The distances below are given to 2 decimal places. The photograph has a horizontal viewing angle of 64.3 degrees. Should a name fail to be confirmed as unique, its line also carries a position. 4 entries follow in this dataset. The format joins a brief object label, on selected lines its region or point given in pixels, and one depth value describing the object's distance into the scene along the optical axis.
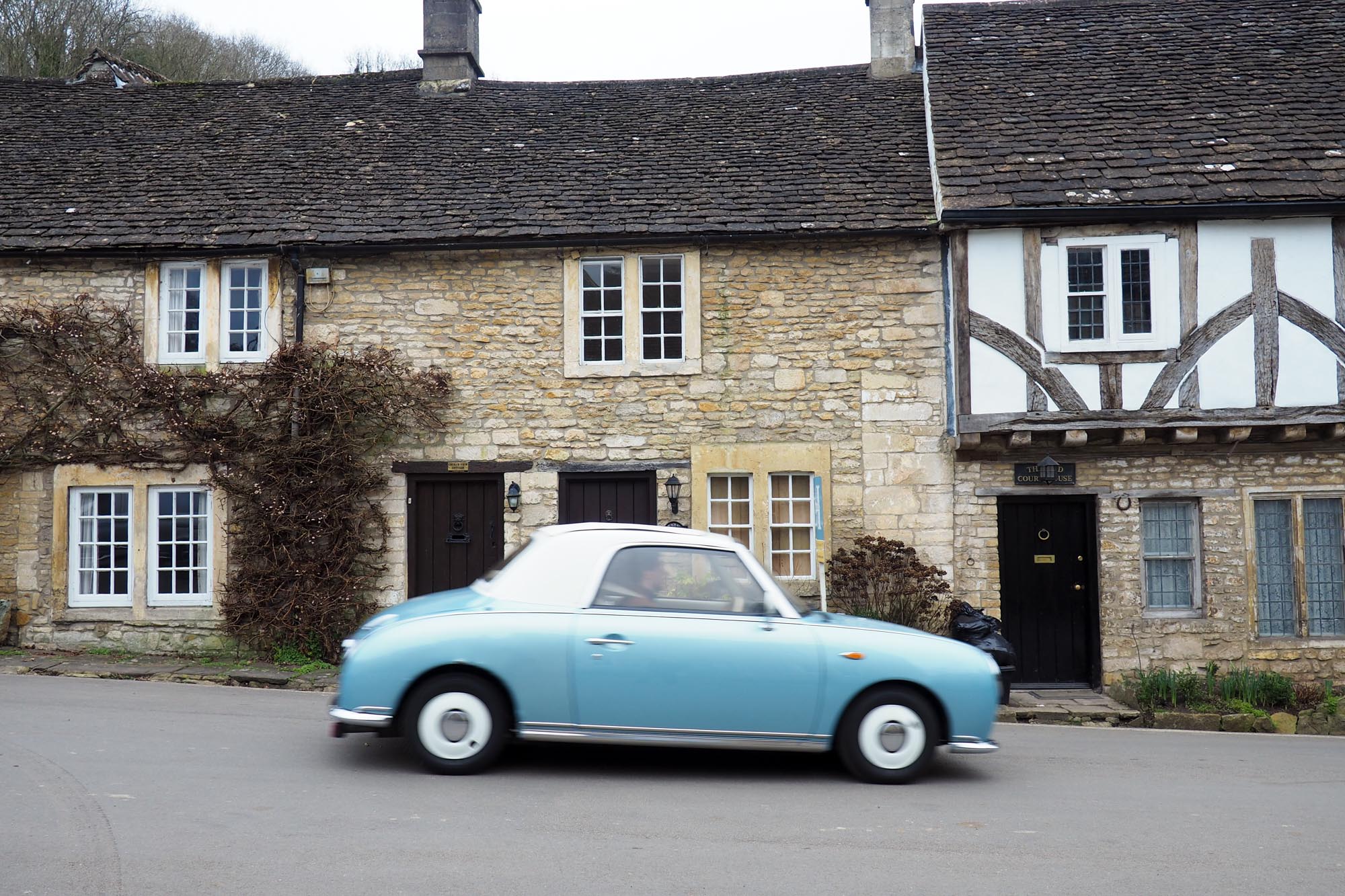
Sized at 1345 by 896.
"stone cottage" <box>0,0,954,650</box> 12.14
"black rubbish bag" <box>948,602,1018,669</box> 10.56
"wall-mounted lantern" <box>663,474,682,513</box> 12.05
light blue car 6.31
